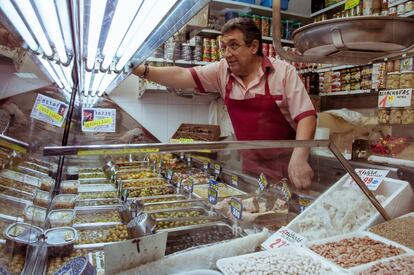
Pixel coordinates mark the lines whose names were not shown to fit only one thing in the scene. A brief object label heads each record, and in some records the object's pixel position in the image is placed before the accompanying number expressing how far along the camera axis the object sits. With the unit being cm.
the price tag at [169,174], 251
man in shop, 193
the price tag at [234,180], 199
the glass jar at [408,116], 234
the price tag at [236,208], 132
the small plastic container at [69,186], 229
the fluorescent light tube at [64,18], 85
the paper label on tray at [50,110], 231
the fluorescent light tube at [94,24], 84
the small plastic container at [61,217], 157
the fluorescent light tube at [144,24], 80
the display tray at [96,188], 235
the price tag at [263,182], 161
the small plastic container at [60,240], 124
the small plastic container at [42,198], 173
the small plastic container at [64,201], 190
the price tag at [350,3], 225
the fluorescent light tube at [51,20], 89
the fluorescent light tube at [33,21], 88
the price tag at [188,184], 210
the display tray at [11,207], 114
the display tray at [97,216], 165
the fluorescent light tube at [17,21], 85
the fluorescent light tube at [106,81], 178
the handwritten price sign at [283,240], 115
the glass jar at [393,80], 248
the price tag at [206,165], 235
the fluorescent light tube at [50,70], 164
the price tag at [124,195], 206
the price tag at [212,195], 156
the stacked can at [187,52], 330
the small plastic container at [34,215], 132
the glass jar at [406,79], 236
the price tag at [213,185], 155
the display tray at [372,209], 126
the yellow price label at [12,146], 121
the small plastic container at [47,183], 214
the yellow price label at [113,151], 91
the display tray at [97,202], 193
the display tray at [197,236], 118
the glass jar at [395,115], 240
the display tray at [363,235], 111
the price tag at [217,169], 223
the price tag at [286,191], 147
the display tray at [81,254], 113
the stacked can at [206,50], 341
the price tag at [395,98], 228
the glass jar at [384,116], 250
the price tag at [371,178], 141
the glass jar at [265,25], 357
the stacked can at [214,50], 344
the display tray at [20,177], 138
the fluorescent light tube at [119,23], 83
